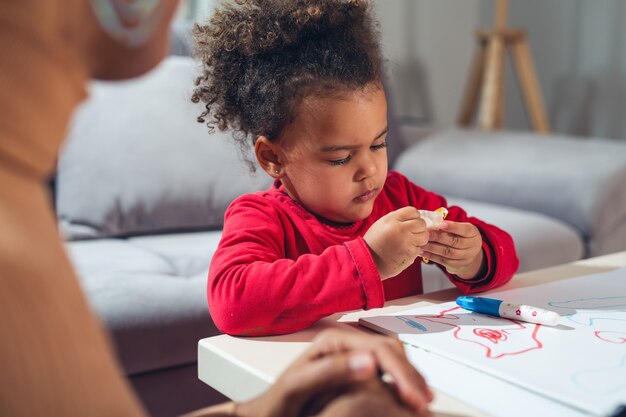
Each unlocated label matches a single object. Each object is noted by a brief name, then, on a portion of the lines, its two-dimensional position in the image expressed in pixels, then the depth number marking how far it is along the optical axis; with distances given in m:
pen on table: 0.82
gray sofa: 1.78
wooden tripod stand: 3.01
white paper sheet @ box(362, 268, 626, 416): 0.65
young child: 0.97
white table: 0.65
